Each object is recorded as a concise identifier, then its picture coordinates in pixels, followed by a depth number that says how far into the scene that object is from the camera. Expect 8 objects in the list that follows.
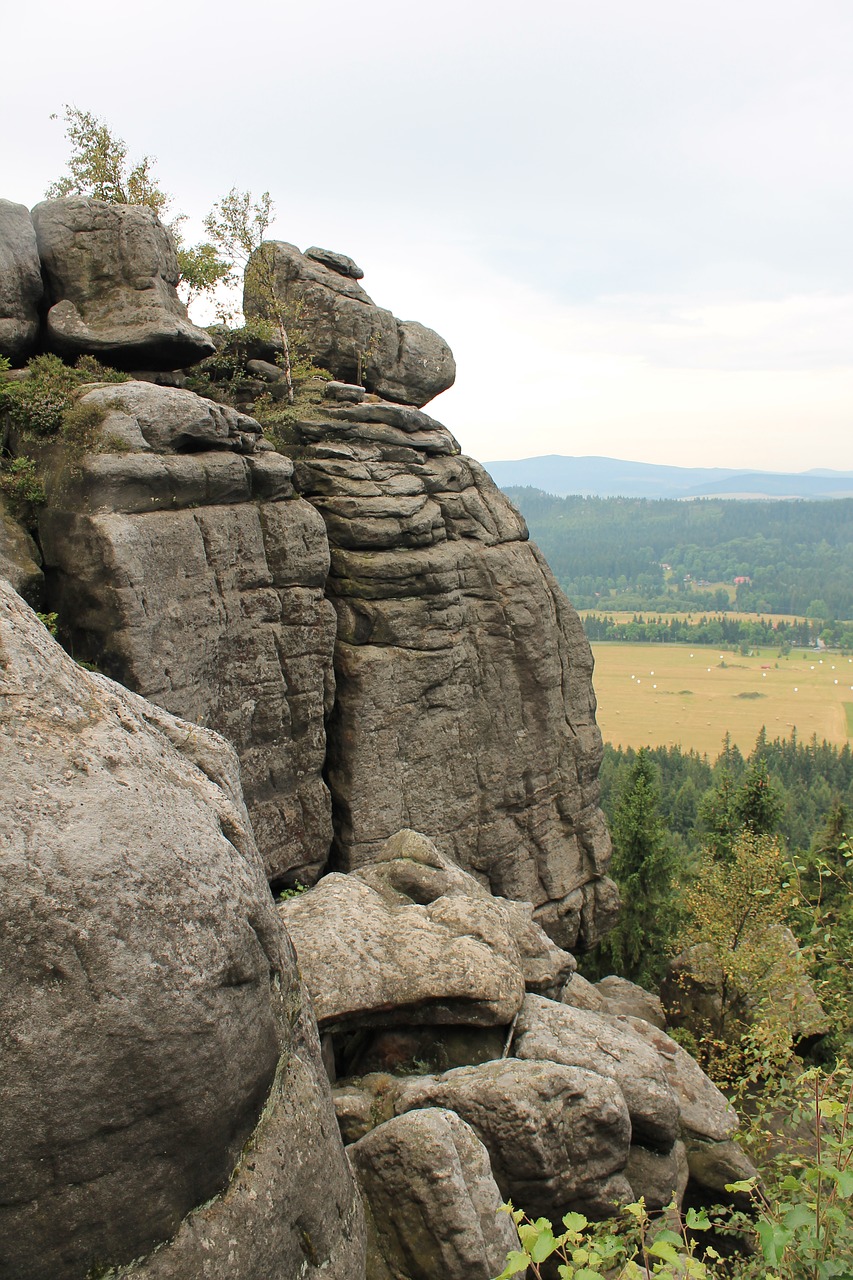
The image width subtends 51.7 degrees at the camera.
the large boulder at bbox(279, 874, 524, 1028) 14.90
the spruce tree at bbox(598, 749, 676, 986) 43.22
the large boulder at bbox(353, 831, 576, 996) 18.33
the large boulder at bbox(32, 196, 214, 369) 22.36
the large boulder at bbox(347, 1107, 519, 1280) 10.93
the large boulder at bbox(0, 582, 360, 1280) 6.97
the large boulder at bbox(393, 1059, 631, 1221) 13.36
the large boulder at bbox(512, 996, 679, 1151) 15.60
